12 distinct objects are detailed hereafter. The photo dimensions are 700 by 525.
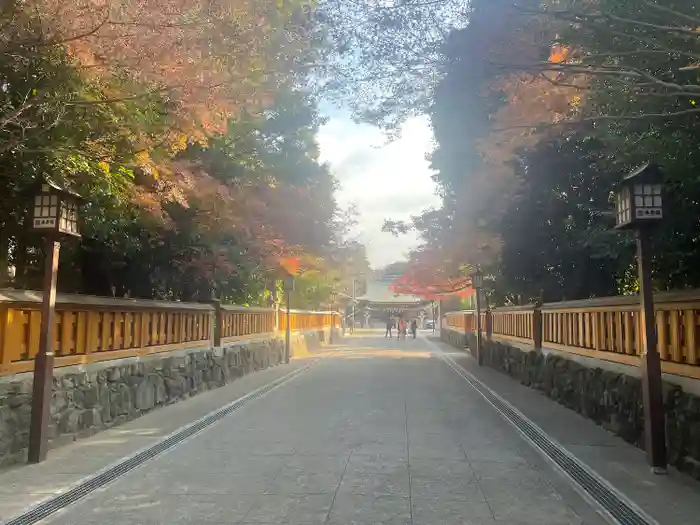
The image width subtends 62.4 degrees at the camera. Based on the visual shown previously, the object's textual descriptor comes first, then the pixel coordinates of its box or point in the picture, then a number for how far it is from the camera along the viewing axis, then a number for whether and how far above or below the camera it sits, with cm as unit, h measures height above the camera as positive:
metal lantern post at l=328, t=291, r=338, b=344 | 3470 +101
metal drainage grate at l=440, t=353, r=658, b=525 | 445 -141
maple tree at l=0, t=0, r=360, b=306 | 546 +242
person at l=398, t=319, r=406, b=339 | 3794 -14
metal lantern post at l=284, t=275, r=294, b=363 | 1886 +58
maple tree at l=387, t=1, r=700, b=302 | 553 +263
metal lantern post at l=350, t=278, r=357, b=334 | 5234 +341
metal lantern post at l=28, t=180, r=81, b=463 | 593 +37
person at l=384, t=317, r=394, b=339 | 3818 -18
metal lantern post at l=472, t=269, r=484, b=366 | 1867 +133
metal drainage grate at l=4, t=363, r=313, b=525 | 446 -142
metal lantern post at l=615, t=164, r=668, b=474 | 558 +30
